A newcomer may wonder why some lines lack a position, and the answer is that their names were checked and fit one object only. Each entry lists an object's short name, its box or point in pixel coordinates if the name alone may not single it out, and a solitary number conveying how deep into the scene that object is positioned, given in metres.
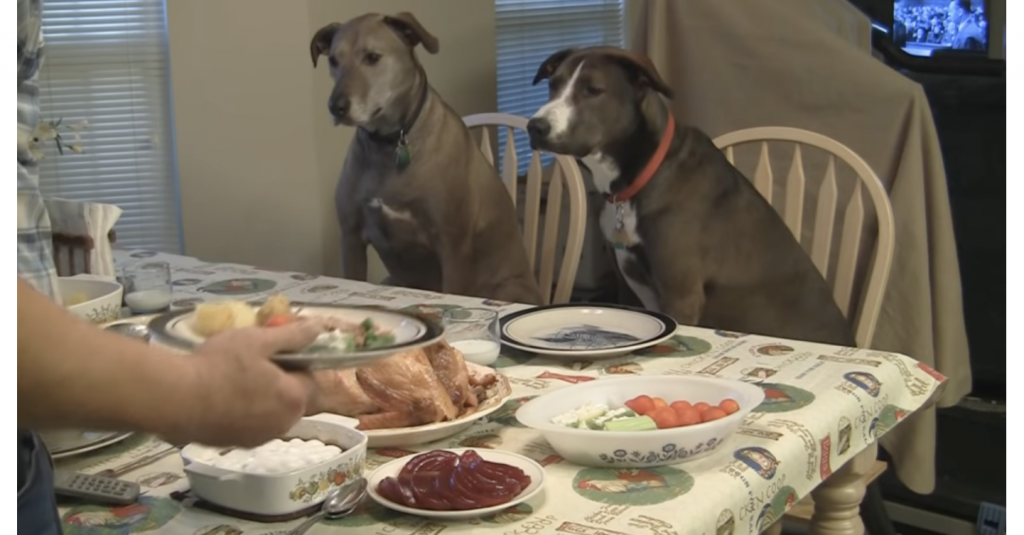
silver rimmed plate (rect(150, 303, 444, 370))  0.87
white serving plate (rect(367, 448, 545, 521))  1.03
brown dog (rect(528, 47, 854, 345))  2.31
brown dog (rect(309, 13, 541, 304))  2.51
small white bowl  1.50
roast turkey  1.25
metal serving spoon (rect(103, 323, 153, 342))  1.45
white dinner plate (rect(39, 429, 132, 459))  1.23
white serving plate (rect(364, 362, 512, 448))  1.23
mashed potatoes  0.96
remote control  1.11
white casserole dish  1.04
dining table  1.05
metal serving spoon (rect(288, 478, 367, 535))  1.06
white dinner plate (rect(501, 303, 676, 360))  1.59
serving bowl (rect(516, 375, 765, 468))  1.13
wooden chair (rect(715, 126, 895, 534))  2.11
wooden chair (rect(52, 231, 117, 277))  1.84
